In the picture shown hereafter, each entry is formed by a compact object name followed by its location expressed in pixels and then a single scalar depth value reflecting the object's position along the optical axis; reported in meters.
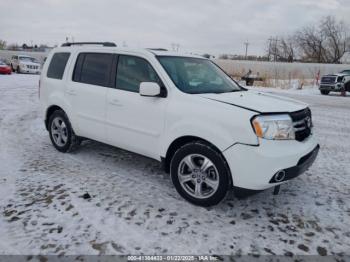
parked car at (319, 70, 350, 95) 19.33
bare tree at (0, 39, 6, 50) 92.72
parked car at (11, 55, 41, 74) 26.78
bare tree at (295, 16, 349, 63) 58.66
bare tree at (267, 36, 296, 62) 66.94
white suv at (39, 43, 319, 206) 3.18
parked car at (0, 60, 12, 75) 24.34
